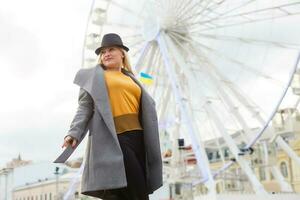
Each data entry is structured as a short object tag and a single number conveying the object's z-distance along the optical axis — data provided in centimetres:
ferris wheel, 2406
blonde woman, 353
